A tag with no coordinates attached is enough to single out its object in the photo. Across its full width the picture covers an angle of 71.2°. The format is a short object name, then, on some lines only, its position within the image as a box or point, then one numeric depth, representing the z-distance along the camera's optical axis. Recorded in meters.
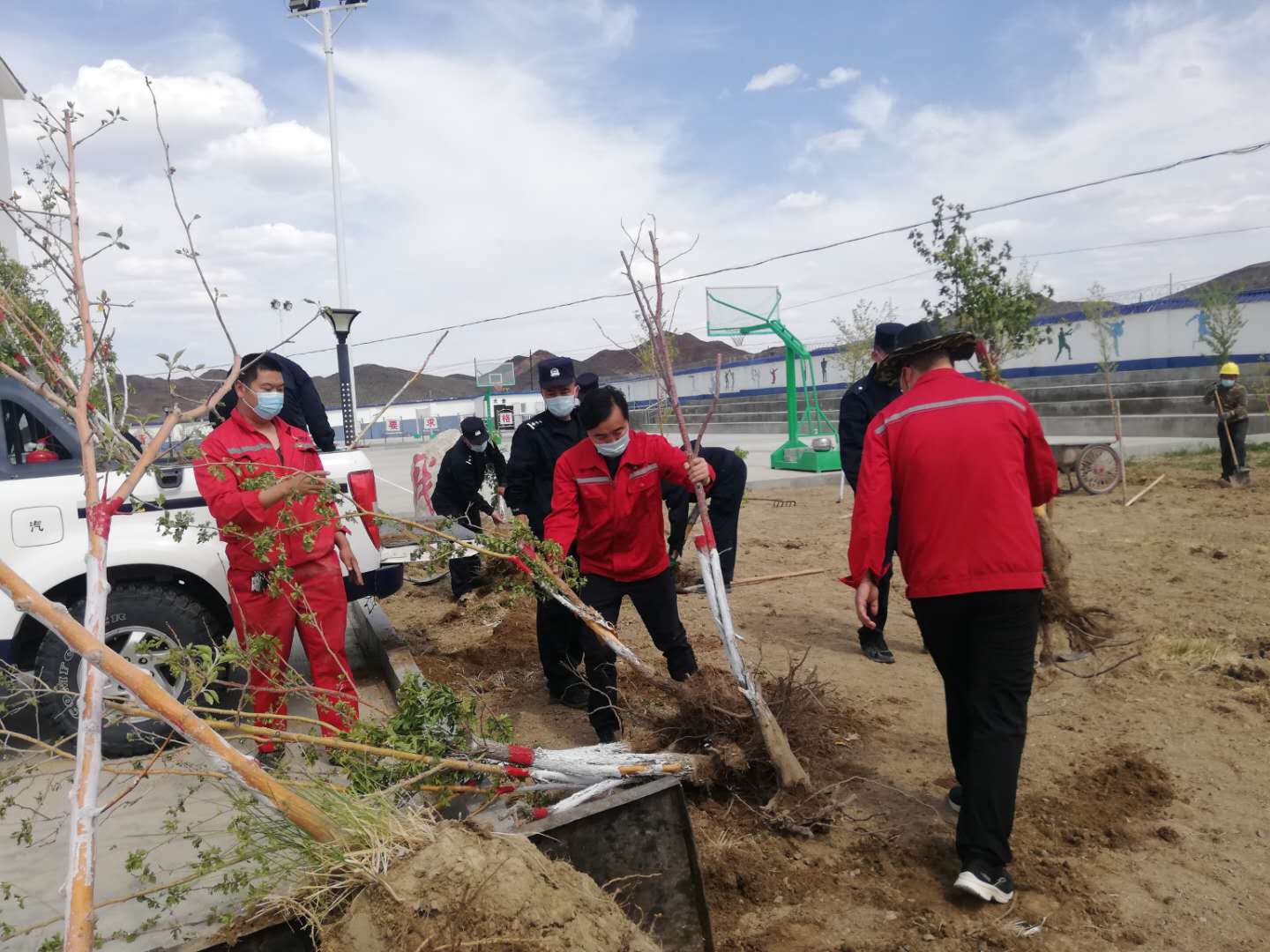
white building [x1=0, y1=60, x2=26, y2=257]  29.94
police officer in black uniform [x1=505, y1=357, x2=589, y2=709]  4.94
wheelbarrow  12.46
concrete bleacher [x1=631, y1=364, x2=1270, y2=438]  21.59
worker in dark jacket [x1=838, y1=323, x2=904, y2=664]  5.21
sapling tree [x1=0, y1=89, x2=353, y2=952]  1.83
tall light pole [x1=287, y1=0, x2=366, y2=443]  22.25
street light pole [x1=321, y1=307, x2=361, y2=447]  10.50
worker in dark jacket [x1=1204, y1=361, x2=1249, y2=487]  12.24
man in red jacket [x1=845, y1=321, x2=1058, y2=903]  2.85
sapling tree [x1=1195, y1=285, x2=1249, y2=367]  22.84
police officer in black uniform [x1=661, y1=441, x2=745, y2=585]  4.87
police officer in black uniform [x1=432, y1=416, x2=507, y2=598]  7.03
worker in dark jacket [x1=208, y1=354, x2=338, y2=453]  5.54
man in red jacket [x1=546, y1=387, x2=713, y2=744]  3.95
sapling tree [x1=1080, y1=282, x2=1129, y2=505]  25.70
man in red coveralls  3.59
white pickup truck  4.27
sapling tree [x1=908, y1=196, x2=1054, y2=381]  10.38
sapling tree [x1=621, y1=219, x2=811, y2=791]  3.26
